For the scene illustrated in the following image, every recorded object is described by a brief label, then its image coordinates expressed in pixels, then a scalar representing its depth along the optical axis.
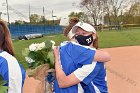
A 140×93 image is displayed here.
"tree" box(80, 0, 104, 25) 31.89
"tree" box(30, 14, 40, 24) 42.52
